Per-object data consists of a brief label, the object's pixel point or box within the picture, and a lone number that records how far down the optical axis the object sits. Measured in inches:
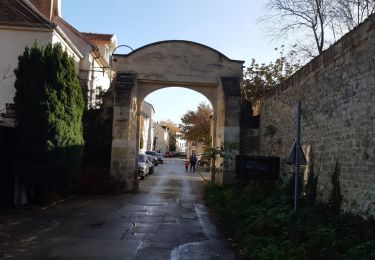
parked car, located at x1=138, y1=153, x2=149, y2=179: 1290.6
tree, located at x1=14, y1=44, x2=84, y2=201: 600.1
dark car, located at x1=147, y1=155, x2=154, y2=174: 1526.1
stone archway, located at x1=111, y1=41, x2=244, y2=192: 863.7
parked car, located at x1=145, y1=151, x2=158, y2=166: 2172.6
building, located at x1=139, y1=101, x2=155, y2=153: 2967.5
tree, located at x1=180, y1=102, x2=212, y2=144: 2458.2
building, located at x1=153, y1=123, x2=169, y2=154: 4503.0
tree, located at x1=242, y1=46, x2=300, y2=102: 1128.2
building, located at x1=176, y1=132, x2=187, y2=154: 5846.0
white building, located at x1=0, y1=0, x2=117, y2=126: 820.6
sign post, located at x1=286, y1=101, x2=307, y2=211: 382.3
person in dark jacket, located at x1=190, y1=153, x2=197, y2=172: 1817.2
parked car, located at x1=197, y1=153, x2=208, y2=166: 2205.7
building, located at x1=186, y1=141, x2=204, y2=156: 3434.5
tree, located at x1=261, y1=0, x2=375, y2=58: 1011.9
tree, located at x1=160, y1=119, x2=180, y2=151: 5281.0
